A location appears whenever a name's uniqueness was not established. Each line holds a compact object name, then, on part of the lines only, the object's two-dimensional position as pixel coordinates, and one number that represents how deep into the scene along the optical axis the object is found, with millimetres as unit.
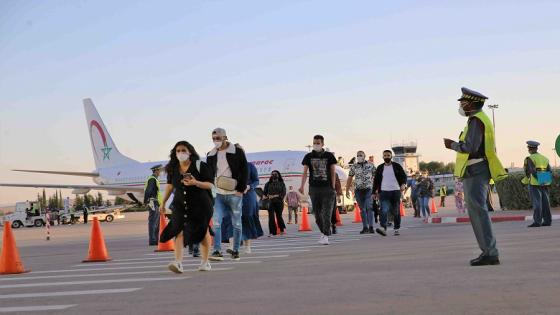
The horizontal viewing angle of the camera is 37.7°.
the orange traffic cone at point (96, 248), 12429
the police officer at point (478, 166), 8422
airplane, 42031
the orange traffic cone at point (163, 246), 14172
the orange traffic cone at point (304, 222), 20078
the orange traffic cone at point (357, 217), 24836
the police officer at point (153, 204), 16328
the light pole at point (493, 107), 83300
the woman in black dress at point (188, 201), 9227
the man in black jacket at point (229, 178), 10984
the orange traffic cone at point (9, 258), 10828
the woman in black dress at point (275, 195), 19062
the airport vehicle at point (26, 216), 47906
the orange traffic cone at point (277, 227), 18867
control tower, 150000
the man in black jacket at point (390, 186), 15422
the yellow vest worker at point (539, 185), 15305
